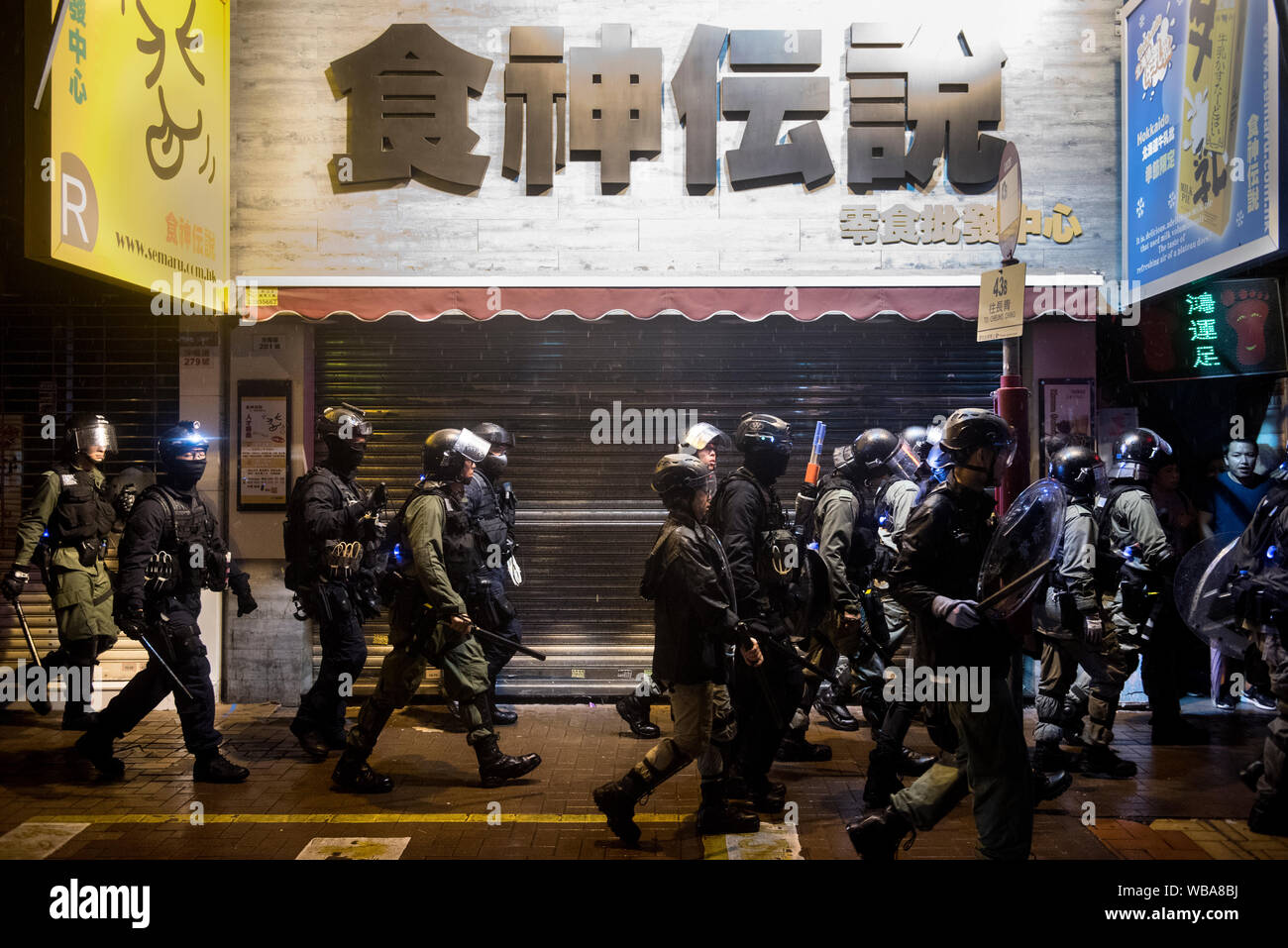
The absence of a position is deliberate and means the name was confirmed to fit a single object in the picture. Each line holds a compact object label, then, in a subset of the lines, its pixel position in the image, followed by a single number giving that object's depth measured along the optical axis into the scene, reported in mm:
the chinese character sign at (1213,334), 7953
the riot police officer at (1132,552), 6645
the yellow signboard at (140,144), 5766
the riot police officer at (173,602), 6148
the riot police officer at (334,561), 6637
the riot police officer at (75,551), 7430
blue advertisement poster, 6113
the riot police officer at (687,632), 5160
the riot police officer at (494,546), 7105
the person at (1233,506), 8070
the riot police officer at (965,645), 4336
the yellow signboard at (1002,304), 5574
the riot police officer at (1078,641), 6184
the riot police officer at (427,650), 6062
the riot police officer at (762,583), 5801
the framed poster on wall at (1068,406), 8156
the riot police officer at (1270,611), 5391
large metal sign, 8328
